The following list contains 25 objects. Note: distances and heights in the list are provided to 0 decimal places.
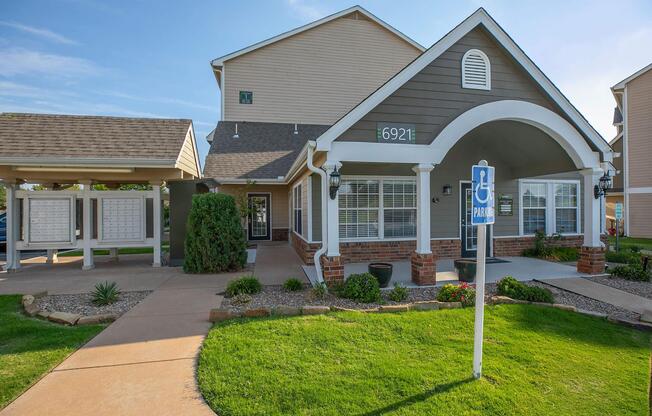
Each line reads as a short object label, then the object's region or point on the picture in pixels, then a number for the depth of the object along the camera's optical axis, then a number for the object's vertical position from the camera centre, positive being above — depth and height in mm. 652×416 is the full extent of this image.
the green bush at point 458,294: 5223 -1374
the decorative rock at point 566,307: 5180 -1548
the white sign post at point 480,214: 3115 -16
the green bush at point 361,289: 5457 -1346
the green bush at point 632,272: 7023 -1349
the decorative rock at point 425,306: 5055 -1492
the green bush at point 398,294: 5508 -1436
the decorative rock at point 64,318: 4637 -1567
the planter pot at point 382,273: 6242 -1199
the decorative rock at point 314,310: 4840 -1495
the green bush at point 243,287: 5895 -1413
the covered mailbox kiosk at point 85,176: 8016 +1004
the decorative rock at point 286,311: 4805 -1497
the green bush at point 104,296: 5453 -1458
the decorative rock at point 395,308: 4961 -1501
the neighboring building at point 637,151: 16719 +3350
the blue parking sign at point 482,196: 3104 +162
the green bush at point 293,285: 6168 -1422
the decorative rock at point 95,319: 4660 -1588
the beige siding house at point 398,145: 6465 +1714
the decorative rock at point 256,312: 4738 -1499
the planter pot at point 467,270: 6746 -1225
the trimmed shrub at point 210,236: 7902 -594
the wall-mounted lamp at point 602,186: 7383 +617
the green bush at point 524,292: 5473 -1396
